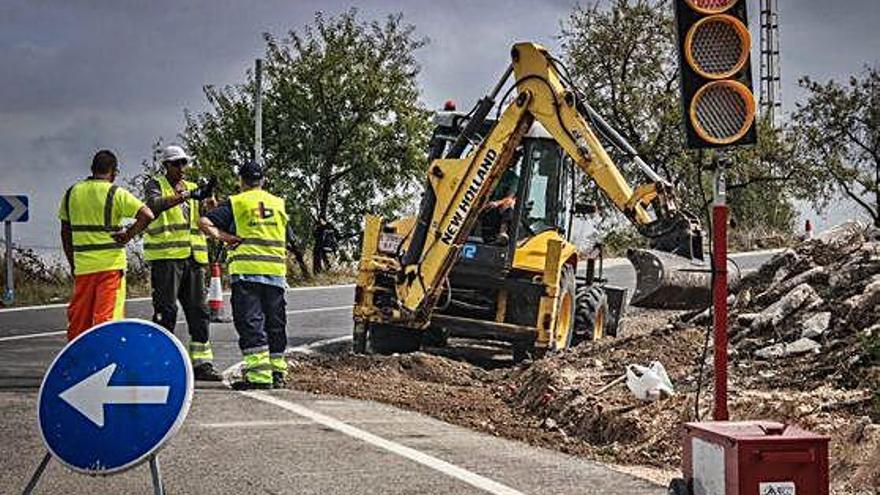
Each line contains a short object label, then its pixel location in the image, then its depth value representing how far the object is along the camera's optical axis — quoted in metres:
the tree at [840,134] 40.97
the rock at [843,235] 17.33
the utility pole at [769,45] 49.06
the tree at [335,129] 36.97
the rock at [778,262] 17.05
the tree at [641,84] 38.78
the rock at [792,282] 15.15
